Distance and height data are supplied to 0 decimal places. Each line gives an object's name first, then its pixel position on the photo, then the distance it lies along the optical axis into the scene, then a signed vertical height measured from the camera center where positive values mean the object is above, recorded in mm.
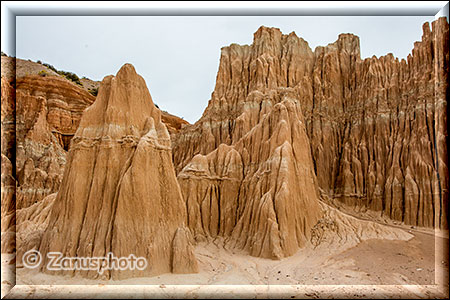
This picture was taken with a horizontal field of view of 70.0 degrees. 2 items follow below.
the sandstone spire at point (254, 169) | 21391 -826
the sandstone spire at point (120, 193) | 14016 -1527
